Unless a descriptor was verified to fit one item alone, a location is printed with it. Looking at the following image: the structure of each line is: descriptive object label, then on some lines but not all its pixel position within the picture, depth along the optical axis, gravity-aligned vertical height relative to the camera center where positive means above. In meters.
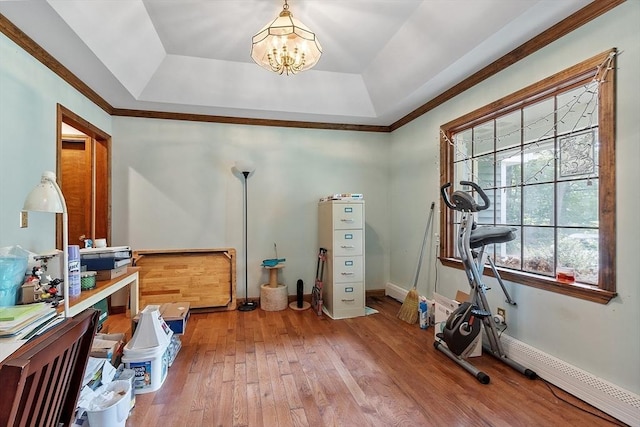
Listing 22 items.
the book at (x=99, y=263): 2.35 -0.39
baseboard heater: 1.77 -1.08
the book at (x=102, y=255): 2.37 -0.33
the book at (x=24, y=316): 1.32 -0.48
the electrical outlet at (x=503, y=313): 2.59 -0.83
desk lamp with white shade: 1.62 +0.05
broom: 3.45 -1.04
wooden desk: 1.26 -0.54
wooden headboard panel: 3.75 -0.79
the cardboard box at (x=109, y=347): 2.09 -0.95
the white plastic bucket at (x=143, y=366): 2.12 -1.04
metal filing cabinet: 3.65 -0.54
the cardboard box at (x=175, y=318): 2.71 -0.91
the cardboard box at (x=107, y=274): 2.40 -0.48
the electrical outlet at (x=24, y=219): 2.22 -0.05
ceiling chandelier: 2.20 +1.22
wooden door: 3.63 +0.33
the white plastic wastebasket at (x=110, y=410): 1.63 -1.04
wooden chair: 0.67 -0.43
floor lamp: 3.87 -0.44
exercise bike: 2.38 -0.67
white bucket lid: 2.18 -0.85
